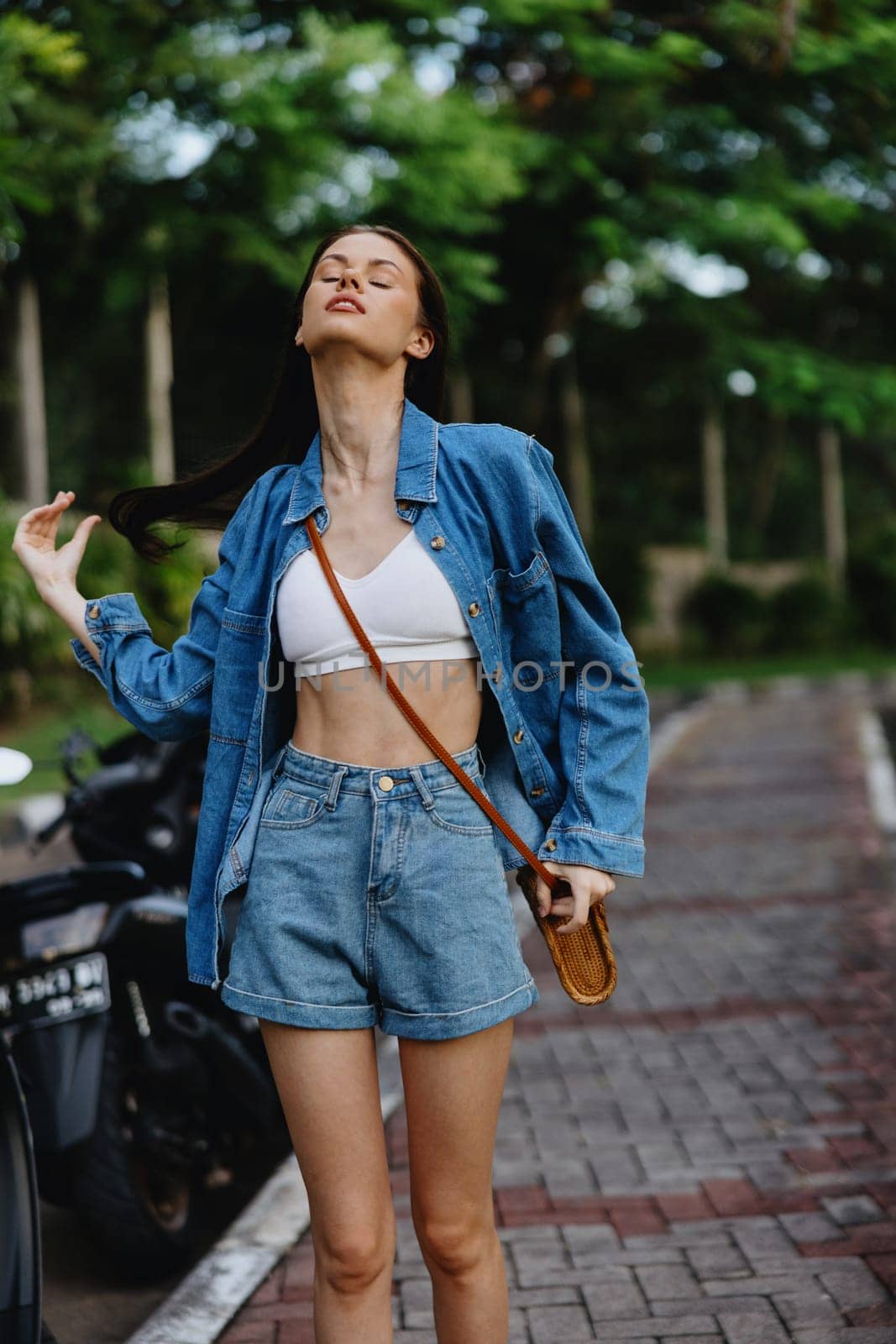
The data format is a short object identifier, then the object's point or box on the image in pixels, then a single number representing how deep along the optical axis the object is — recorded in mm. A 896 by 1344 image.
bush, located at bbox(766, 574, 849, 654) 27188
